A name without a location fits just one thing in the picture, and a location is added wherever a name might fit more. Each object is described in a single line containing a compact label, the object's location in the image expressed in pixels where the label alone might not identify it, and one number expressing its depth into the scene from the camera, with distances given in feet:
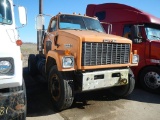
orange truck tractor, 10.09
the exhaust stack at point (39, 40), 15.83
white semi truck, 6.57
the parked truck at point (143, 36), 14.53
